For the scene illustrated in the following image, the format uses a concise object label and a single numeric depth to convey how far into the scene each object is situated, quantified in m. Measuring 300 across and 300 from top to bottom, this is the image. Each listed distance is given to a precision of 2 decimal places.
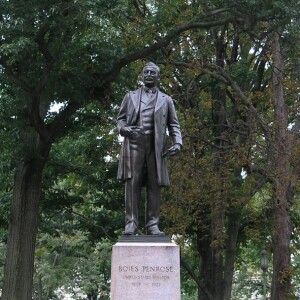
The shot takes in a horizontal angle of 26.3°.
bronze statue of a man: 9.04
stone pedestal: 8.27
